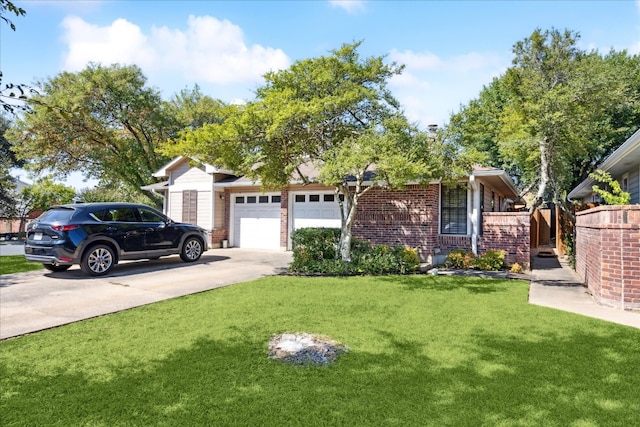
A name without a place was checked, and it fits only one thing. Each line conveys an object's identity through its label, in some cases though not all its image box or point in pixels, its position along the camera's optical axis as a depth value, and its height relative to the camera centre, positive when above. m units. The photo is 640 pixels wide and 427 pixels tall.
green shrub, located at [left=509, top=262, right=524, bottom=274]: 10.77 -1.13
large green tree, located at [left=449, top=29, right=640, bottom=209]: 10.49 +3.63
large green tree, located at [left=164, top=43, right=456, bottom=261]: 8.67 +2.28
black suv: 8.69 -0.26
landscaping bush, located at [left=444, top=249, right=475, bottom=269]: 11.11 -0.92
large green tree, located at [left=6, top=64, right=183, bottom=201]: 18.27 +4.70
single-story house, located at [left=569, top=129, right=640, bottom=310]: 6.27 -0.41
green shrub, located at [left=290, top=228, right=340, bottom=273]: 10.48 -0.50
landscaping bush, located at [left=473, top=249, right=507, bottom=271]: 10.88 -0.92
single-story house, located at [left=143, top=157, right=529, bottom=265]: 12.20 +0.62
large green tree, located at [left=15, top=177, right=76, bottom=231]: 21.94 +1.56
